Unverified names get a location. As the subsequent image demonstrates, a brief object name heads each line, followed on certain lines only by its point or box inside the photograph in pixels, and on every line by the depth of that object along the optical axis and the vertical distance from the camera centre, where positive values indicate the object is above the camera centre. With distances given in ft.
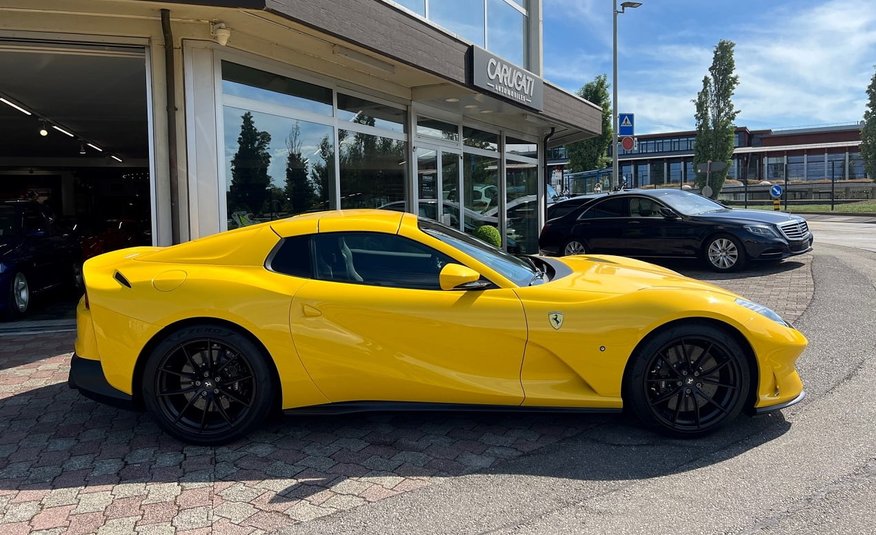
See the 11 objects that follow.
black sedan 32.78 -0.47
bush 38.92 -0.54
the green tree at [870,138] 117.80 +15.50
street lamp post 67.33 +12.72
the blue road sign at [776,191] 89.28 +4.19
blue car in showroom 24.47 -1.04
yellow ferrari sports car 11.84 -2.29
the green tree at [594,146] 109.50 +14.25
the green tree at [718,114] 133.69 +23.48
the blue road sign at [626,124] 63.93 +10.13
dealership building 21.36 +6.48
